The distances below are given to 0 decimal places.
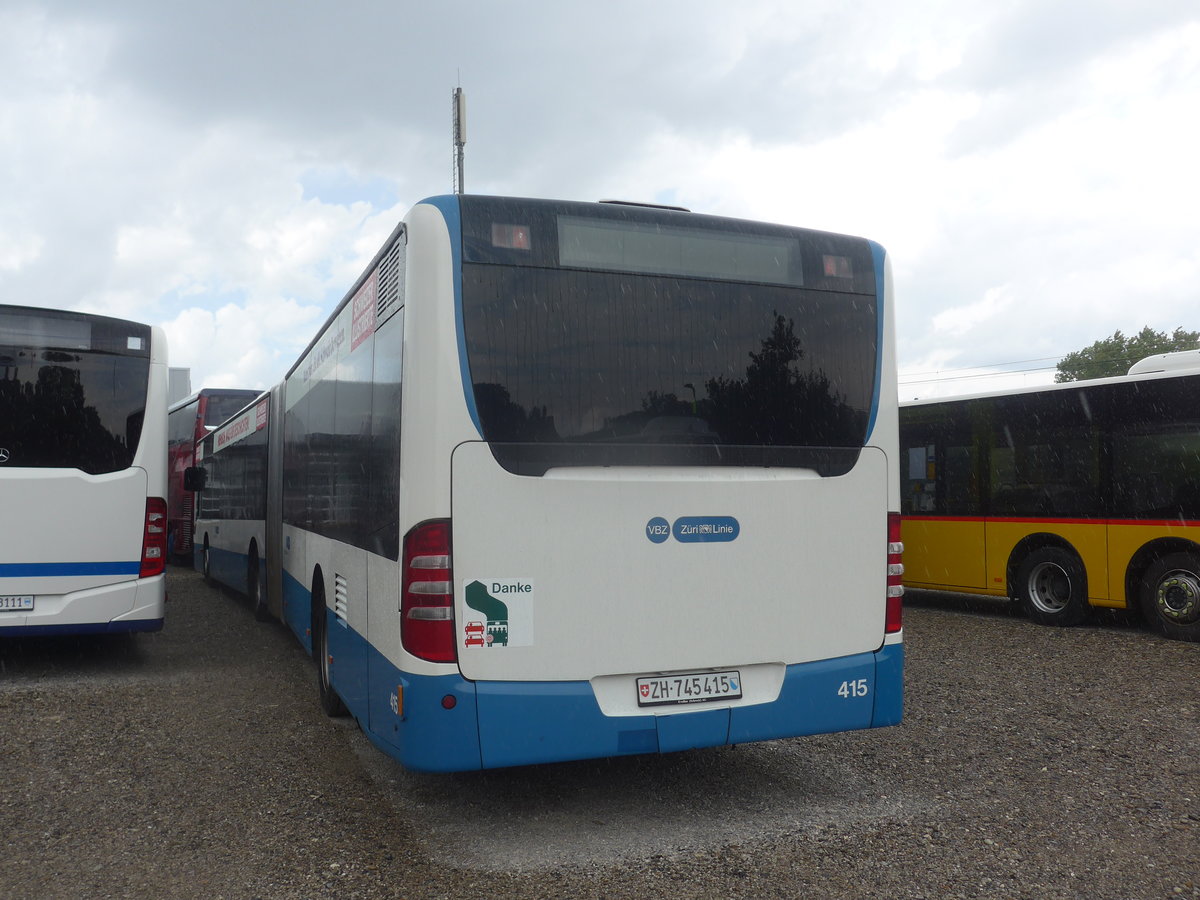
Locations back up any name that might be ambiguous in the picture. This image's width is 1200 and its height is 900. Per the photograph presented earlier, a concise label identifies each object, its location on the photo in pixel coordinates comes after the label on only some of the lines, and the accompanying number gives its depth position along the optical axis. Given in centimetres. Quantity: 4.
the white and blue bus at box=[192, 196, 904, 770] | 457
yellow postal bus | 1047
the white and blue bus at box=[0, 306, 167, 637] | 879
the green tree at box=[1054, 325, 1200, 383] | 5564
